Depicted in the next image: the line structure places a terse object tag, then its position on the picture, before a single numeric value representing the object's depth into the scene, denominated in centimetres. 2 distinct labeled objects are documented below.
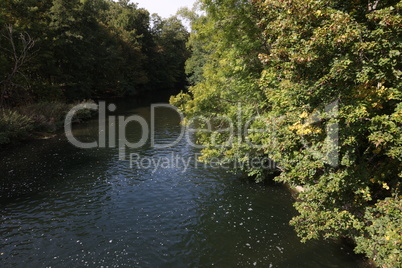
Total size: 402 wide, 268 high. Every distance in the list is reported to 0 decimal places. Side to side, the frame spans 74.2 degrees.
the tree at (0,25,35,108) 2686
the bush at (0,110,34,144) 2158
